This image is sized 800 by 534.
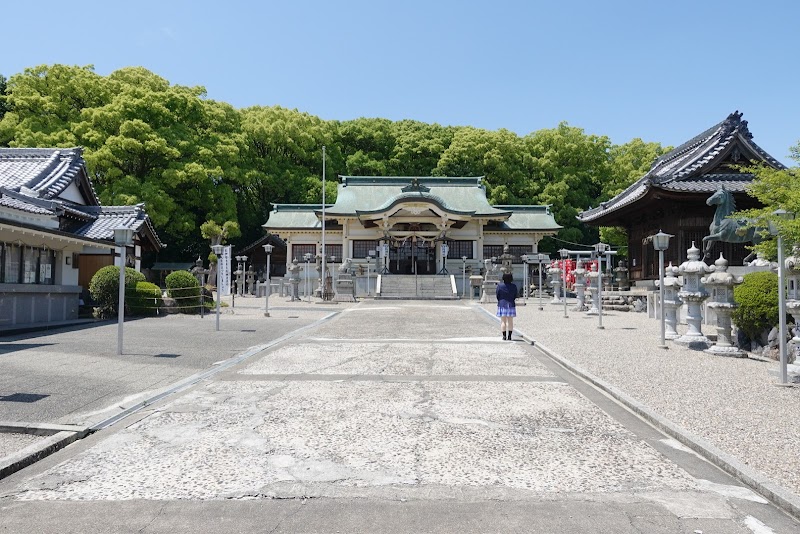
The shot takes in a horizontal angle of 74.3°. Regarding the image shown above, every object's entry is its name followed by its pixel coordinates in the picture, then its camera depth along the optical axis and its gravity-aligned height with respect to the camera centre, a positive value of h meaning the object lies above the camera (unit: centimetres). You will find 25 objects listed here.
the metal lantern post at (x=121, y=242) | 978 +67
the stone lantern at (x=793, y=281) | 780 +2
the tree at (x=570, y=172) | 4584 +981
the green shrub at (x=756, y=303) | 1039 -42
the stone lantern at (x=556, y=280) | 2768 +4
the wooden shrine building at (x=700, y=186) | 2153 +390
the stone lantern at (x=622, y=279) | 2719 +11
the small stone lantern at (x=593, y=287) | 2221 -27
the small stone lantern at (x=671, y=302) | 1275 -50
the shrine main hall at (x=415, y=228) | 3909 +403
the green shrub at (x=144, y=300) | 1939 -82
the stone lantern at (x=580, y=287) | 2378 -28
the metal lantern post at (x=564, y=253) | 2287 +121
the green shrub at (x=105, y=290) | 1845 -44
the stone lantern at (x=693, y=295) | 1112 -29
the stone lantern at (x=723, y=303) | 1017 -41
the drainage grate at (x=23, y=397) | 619 -143
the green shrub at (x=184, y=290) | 2056 -47
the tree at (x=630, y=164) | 4366 +993
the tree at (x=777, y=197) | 758 +150
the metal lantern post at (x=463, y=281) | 3571 -6
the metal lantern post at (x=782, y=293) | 712 -15
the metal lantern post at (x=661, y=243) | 1165 +86
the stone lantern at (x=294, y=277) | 3194 +8
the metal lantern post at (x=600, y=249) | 1860 +115
